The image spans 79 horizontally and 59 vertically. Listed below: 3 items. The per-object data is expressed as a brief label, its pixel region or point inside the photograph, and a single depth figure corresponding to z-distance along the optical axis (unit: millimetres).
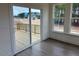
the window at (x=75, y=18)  2821
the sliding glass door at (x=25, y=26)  2169
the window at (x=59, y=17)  3047
